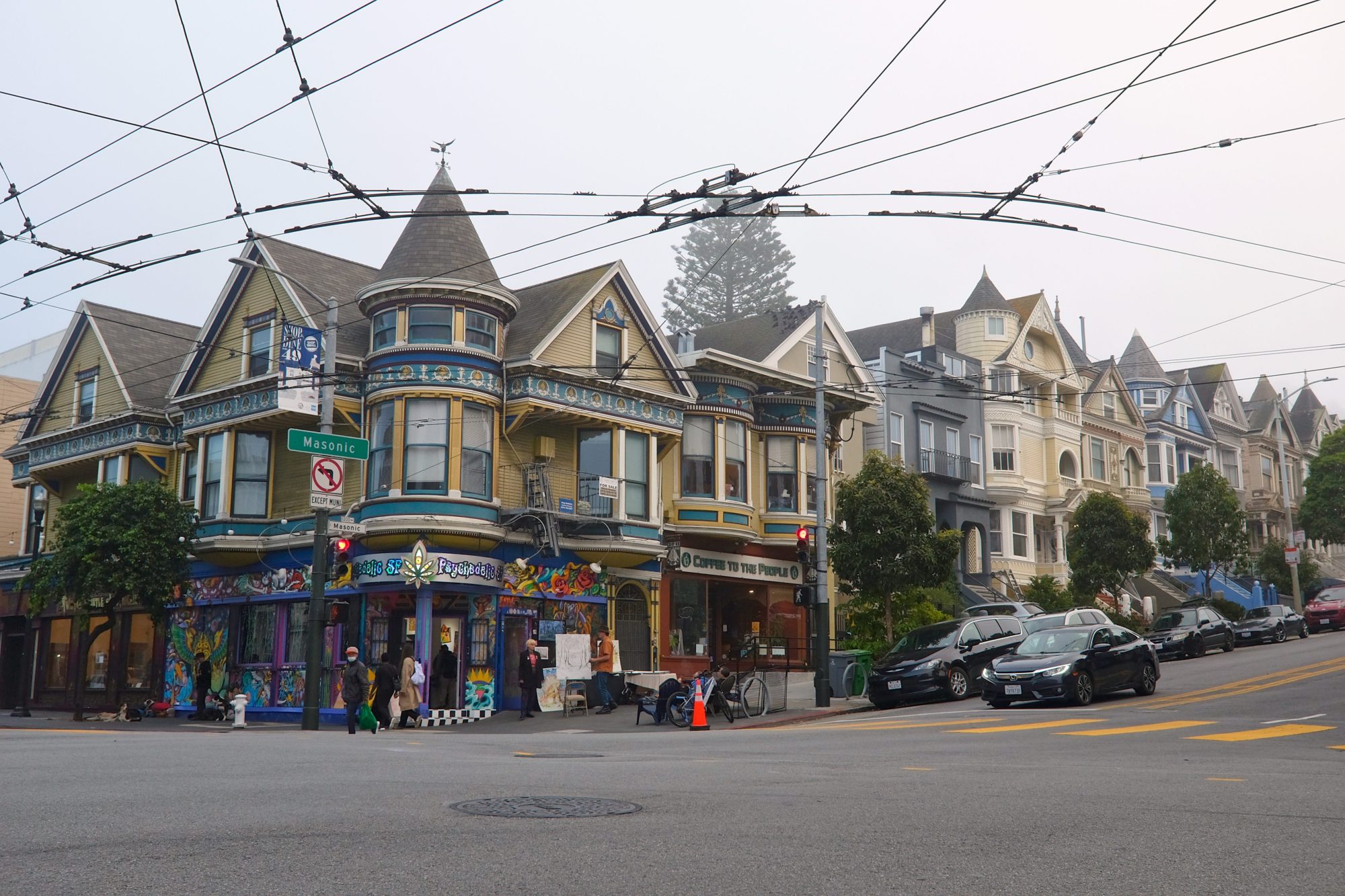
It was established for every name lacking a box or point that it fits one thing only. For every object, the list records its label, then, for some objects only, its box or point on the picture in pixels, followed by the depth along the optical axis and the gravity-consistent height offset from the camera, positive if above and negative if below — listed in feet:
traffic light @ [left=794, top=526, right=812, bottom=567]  88.14 +7.65
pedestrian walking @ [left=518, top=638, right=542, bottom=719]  87.10 -1.36
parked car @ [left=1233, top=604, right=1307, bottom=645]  130.93 +3.03
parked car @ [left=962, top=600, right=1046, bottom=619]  105.40 +3.88
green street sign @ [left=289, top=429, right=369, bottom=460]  73.56 +12.69
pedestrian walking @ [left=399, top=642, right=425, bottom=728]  84.89 -2.20
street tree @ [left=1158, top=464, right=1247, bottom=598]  149.89 +15.54
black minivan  84.07 -0.32
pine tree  265.95 +80.93
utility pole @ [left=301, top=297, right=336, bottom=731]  76.74 +3.52
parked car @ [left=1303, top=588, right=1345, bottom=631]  150.61 +4.87
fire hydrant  81.30 -3.18
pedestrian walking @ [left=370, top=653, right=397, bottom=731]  75.36 -1.68
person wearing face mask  70.08 -1.57
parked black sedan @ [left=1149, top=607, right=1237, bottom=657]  113.91 +2.01
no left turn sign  77.25 +11.17
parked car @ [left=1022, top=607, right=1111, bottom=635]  89.30 +2.56
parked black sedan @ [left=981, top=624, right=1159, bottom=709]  73.15 -0.74
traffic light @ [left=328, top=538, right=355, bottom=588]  95.07 +6.49
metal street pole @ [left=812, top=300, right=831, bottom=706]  87.71 +7.23
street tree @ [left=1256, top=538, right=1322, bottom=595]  187.83 +12.69
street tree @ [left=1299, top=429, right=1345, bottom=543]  194.18 +23.24
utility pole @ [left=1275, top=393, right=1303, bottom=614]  167.02 +26.34
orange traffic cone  72.54 -3.39
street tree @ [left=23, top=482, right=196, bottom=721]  99.35 +8.57
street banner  83.66 +19.54
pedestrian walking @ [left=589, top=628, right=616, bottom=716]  88.58 -0.57
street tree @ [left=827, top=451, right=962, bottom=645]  102.83 +9.51
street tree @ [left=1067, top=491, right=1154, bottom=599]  136.98 +11.82
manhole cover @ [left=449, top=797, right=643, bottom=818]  27.40 -3.34
